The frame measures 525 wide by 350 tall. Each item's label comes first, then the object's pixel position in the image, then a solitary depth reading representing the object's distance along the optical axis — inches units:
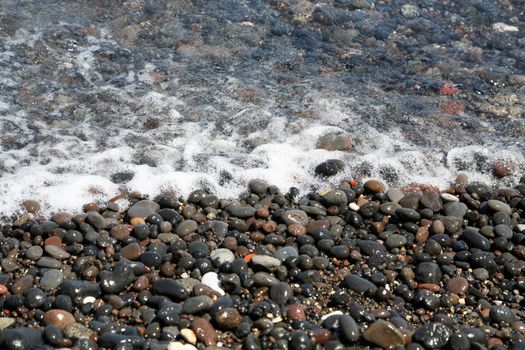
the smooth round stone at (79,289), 169.8
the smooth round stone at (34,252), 188.0
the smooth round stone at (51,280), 175.3
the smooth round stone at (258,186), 222.4
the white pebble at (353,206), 215.2
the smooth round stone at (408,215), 208.8
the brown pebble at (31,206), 208.1
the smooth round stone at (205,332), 157.6
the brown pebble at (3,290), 171.2
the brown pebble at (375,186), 224.5
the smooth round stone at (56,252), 187.9
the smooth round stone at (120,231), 197.9
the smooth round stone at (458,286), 180.9
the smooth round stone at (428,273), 184.4
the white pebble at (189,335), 156.8
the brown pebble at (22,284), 172.9
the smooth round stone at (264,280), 177.5
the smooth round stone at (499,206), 214.2
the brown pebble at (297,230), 201.3
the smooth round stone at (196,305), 165.3
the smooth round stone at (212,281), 177.8
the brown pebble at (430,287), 181.3
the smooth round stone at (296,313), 165.0
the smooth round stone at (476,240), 198.4
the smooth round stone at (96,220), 201.3
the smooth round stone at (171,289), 171.2
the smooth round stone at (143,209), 208.4
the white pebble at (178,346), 152.8
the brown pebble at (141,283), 175.8
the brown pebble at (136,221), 205.0
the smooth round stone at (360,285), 177.6
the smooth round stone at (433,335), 156.4
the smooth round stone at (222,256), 187.0
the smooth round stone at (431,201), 215.8
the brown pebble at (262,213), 208.8
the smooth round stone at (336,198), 216.1
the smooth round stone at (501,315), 169.6
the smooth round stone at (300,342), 152.6
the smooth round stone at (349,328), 155.5
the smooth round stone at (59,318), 160.1
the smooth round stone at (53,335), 152.8
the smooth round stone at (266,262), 183.9
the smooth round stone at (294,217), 205.9
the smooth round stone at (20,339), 149.3
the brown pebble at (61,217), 203.5
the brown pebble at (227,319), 161.3
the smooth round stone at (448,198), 219.6
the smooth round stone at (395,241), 198.5
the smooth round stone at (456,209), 212.7
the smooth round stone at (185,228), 201.3
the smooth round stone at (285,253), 190.4
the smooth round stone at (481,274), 187.3
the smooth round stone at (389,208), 212.5
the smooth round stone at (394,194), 220.7
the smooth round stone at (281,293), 171.9
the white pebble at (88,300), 169.9
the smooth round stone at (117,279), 173.6
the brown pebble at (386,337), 154.6
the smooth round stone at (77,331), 155.7
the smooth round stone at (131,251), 189.3
